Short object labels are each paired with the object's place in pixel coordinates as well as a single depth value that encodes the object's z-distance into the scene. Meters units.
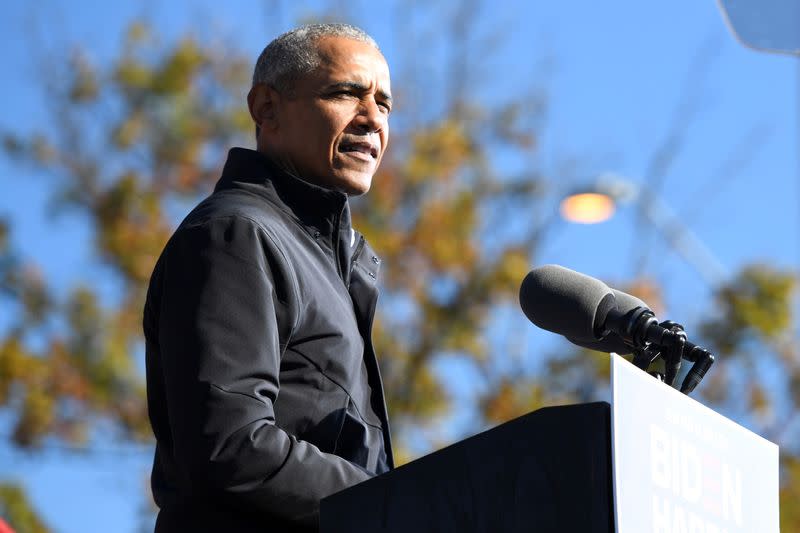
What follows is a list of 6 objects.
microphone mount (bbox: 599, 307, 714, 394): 5.10
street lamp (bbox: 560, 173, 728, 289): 26.23
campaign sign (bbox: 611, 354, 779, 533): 4.03
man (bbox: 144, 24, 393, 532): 4.87
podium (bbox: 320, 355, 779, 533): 4.06
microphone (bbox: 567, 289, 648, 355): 5.29
